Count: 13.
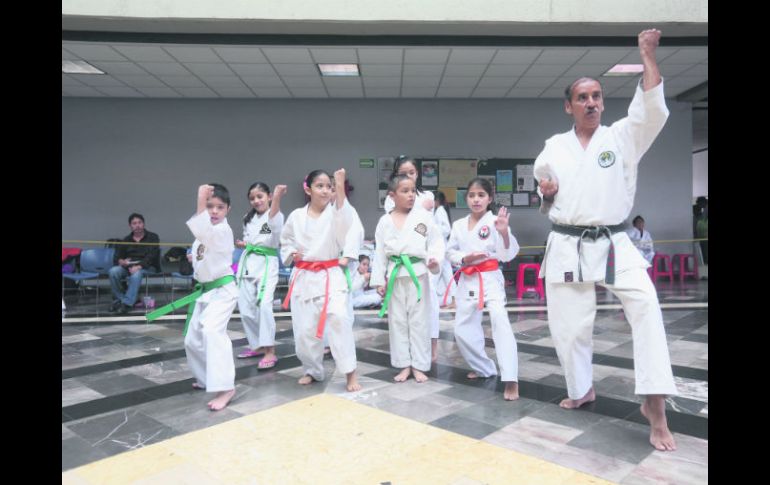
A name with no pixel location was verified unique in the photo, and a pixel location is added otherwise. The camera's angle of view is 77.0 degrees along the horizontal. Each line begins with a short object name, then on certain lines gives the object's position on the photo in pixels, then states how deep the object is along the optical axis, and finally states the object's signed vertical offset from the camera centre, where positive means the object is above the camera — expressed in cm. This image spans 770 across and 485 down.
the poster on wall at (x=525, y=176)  913 +122
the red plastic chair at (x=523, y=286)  727 -68
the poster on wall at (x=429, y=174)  903 +124
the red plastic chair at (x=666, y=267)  891 -51
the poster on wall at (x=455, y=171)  906 +130
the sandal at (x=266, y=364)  346 -89
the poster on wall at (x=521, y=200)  915 +77
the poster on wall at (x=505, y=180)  912 +114
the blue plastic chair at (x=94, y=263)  671 -32
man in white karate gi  209 +2
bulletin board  902 +121
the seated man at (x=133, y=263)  634 -31
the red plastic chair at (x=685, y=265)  894 -47
